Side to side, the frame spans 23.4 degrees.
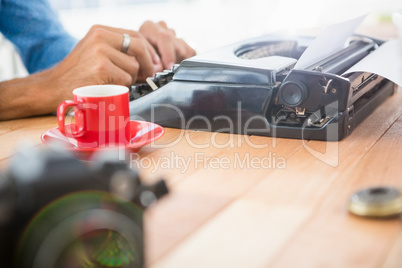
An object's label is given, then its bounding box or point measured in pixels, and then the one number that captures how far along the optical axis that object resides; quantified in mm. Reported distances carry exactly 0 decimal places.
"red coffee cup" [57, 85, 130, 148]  902
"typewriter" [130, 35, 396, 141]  932
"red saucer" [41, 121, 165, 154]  899
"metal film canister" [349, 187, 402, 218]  771
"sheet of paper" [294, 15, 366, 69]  962
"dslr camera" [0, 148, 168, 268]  636
